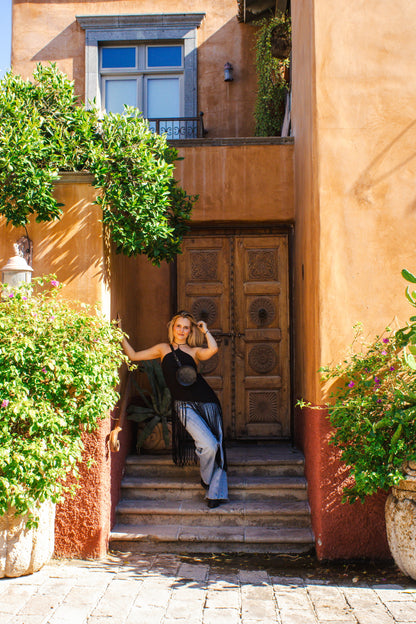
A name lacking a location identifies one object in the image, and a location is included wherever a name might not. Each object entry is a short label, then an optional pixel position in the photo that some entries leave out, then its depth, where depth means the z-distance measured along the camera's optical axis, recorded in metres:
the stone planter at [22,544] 4.51
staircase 5.34
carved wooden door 7.30
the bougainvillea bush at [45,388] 4.20
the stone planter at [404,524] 4.42
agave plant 6.25
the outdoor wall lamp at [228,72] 9.88
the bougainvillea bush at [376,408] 4.50
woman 5.61
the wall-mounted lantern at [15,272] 4.91
